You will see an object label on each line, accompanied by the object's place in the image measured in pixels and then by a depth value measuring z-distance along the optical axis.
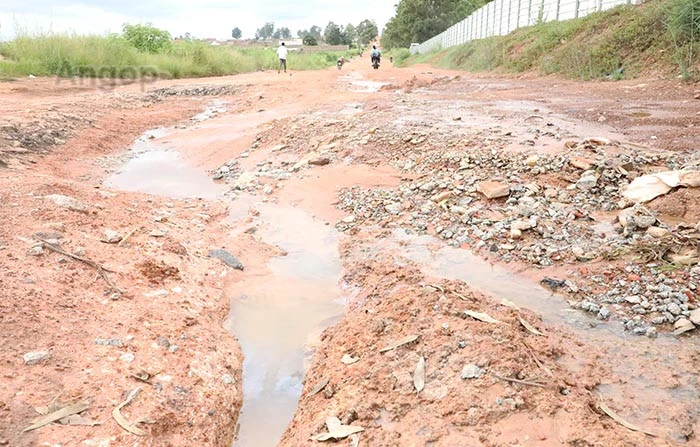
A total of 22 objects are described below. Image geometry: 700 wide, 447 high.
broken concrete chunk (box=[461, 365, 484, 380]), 2.01
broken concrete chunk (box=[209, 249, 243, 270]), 3.66
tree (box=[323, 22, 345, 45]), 81.88
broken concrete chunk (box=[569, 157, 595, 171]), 4.07
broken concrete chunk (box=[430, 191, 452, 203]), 4.17
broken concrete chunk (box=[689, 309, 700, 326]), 2.31
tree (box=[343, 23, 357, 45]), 87.50
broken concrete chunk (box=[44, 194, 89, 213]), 3.77
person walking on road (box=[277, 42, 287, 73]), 20.66
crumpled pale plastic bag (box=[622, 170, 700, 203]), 3.54
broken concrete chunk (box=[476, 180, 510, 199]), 3.96
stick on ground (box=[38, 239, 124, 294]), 2.98
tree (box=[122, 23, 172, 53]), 20.45
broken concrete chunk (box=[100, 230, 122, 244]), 3.42
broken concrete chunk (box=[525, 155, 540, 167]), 4.34
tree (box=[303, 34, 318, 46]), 72.84
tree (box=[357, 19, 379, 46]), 91.69
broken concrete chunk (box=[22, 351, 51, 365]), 2.18
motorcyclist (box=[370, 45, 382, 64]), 22.10
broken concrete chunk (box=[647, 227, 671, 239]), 3.04
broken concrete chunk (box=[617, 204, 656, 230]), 3.19
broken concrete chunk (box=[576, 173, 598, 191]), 3.85
